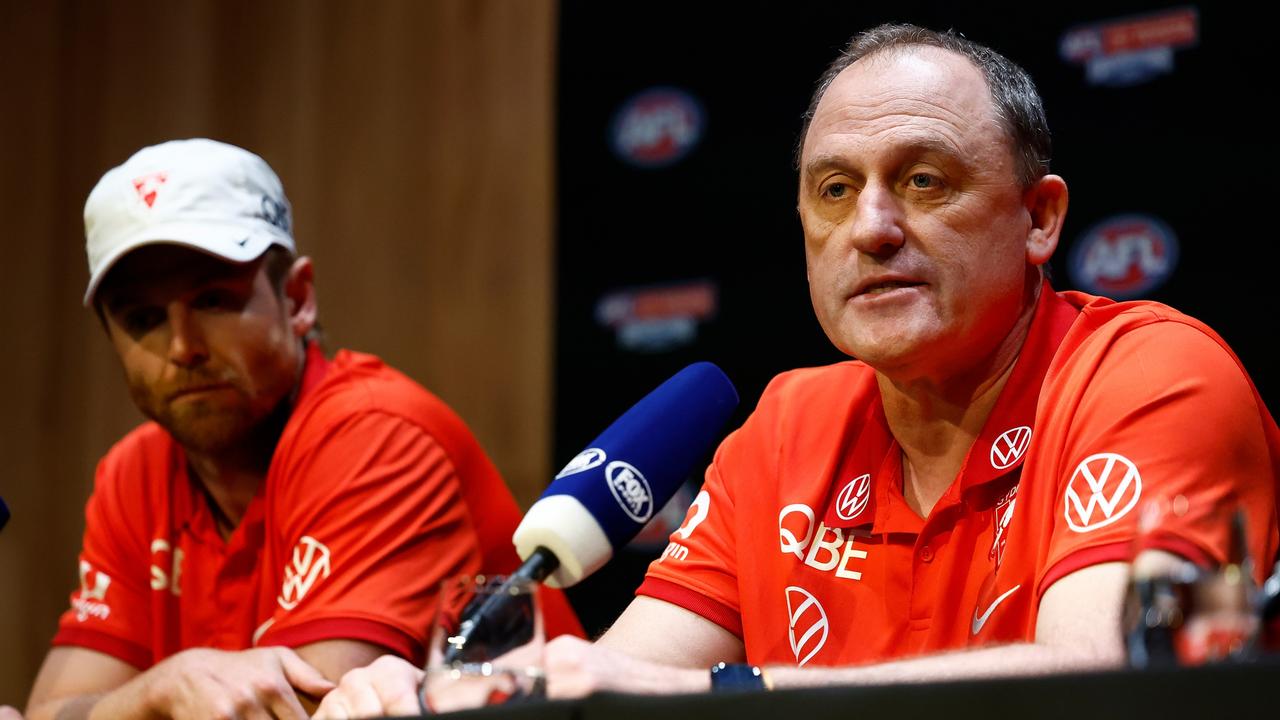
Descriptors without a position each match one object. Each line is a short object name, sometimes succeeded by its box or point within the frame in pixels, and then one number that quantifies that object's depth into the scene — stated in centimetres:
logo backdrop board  349
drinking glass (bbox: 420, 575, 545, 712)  275
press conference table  220
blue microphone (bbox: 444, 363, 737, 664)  290
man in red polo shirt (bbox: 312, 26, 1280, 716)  295
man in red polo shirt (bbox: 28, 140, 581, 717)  329
